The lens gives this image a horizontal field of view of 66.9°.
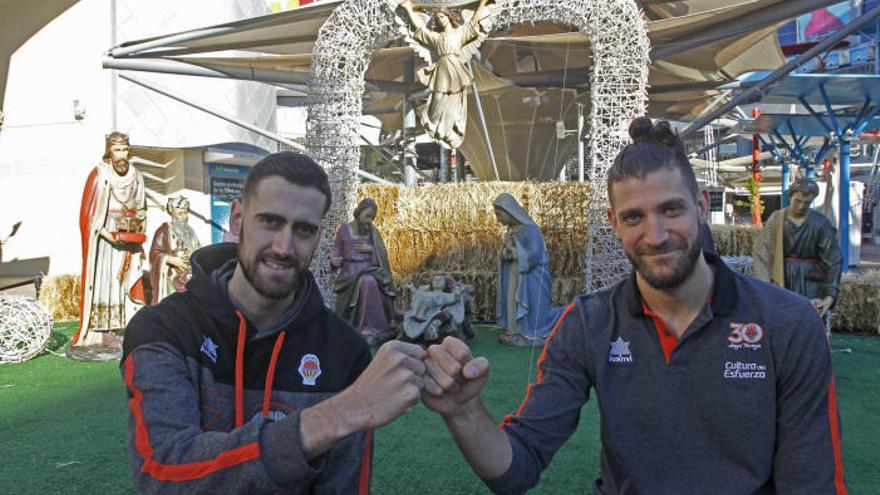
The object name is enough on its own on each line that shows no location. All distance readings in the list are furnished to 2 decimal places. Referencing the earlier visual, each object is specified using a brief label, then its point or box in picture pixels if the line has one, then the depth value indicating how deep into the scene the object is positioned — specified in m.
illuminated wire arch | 8.77
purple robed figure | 9.46
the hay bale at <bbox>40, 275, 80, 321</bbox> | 12.14
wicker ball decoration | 8.03
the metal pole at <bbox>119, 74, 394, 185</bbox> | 13.78
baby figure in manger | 8.95
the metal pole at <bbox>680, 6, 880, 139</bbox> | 8.59
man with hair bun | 1.72
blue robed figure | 9.33
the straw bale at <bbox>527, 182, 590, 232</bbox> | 11.84
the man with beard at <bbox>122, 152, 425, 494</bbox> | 1.27
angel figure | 10.11
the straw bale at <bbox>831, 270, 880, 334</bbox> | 10.16
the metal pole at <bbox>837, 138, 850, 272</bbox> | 15.11
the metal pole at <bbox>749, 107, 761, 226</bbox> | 20.78
